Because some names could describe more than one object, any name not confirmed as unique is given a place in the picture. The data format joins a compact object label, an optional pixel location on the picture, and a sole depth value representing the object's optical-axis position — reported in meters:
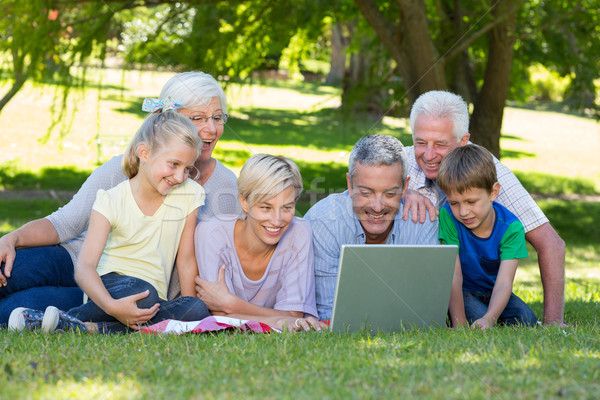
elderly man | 4.37
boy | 3.99
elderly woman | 4.02
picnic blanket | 3.60
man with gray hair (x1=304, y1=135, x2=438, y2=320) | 3.99
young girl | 3.71
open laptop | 3.34
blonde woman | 3.85
